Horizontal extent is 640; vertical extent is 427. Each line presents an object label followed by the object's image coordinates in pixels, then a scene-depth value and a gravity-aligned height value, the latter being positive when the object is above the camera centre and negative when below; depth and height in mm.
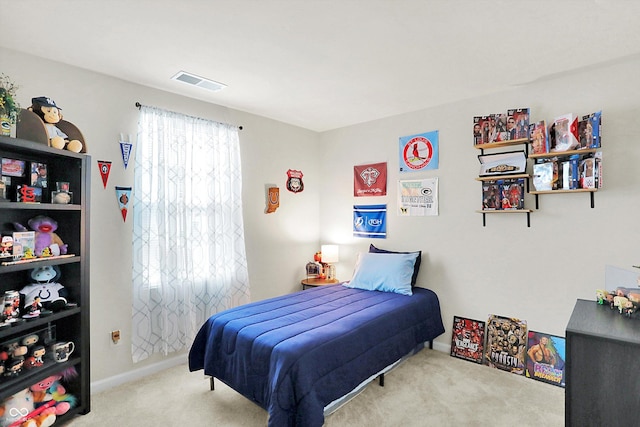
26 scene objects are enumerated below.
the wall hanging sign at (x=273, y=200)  3852 +153
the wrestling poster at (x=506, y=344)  2854 -1161
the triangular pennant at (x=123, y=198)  2729 +125
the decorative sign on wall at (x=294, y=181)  4102 +396
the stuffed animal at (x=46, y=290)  2076 -496
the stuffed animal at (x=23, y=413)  1907 -1183
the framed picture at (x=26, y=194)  2041 +121
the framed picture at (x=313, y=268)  4227 -704
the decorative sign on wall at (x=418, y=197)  3465 +172
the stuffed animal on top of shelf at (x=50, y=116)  2105 +629
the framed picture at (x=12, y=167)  2016 +288
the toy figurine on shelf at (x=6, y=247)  1873 -191
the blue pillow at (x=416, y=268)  3424 -581
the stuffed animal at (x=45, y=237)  2141 -155
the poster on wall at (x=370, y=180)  3857 +396
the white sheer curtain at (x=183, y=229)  2836 -151
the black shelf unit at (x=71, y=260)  2129 -303
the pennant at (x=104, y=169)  2646 +354
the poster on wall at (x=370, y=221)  3867 -99
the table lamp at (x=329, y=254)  4125 -513
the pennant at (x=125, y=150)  2754 +525
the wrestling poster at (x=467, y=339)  3088 -1207
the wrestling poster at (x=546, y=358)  2656 -1200
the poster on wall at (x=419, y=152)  3459 +657
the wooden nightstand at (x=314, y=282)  3995 -849
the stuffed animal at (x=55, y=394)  2072 -1166
